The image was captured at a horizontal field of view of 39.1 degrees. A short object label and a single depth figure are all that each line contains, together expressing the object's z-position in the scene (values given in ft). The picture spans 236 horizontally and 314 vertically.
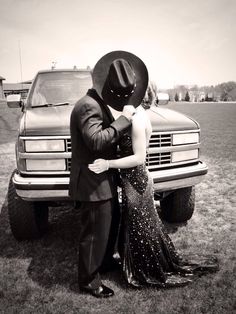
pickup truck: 10.19
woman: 8.74
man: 7.39
